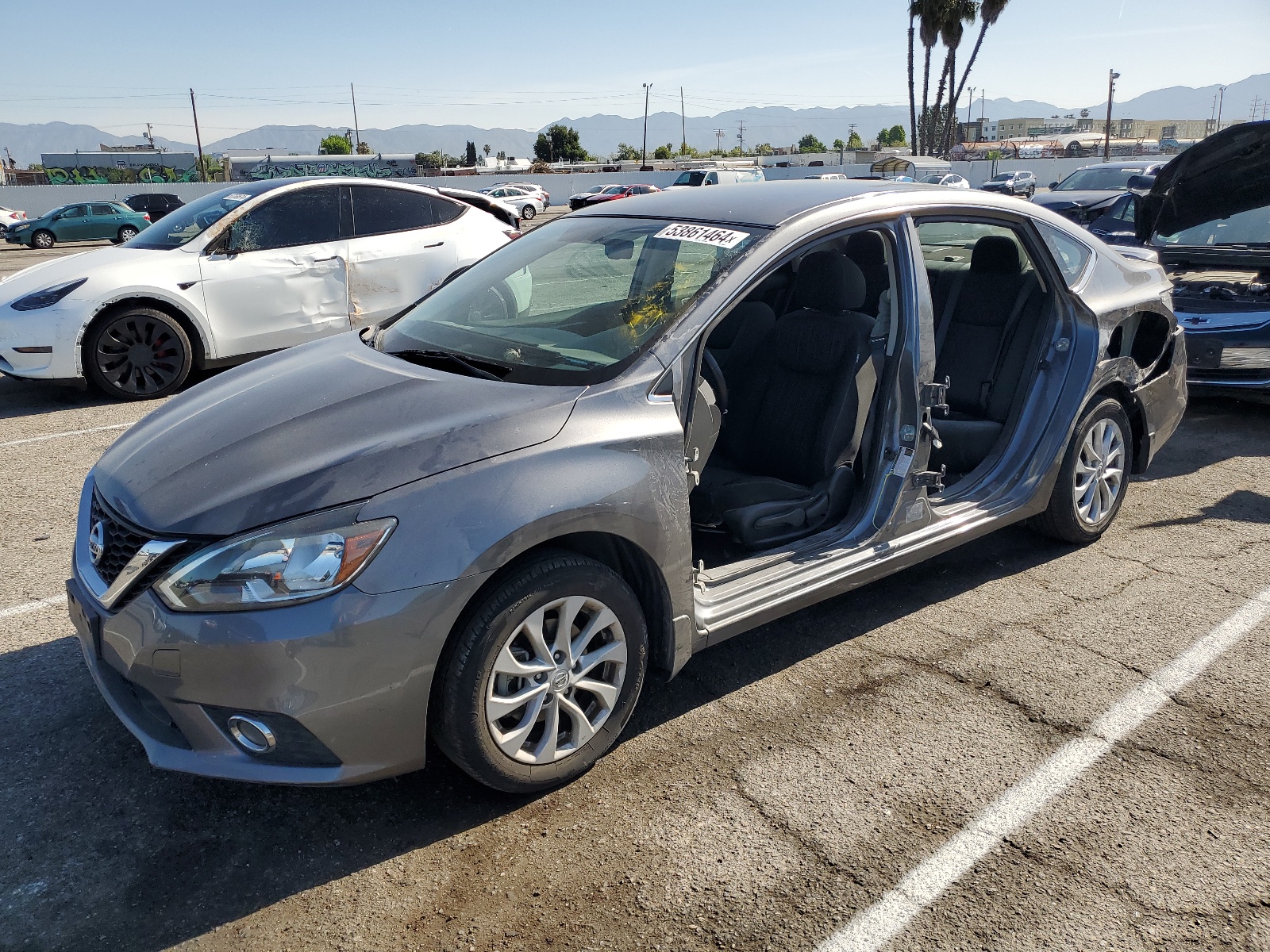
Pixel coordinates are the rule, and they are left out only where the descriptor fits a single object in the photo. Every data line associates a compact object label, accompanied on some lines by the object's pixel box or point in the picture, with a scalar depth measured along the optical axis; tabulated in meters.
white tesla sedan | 6.91
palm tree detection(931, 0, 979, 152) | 56.88
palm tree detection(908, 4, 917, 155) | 59.18
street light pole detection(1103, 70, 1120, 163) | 66.78
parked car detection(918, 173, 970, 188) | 35.34
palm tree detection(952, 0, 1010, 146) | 57.34
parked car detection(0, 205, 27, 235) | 32.12
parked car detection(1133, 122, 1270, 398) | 6.22
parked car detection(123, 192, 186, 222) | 33.34
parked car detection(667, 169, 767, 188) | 35.78
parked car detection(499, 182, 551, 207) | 45.97
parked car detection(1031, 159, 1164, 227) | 13.45
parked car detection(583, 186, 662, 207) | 37.15
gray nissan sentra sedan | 2.30
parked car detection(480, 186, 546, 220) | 41.25
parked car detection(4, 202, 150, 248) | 28.31
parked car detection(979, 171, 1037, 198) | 33.94
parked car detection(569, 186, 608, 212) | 35.91
